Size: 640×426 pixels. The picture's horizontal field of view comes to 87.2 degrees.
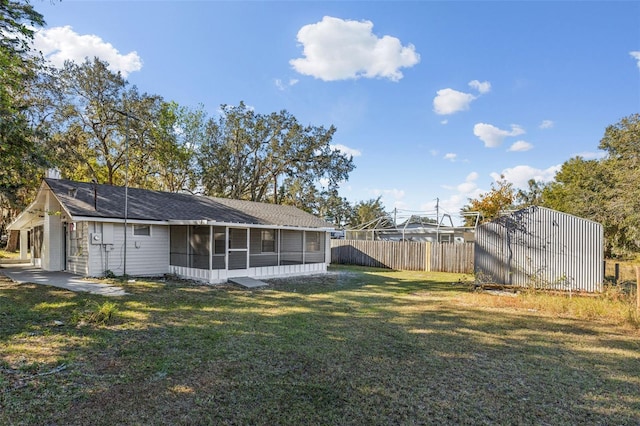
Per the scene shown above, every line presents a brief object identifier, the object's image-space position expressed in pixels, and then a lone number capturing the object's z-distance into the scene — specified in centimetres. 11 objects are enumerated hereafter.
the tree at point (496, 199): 3136
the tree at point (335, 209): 3758
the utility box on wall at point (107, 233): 1164
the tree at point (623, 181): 1404
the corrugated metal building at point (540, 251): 1032
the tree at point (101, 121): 2019
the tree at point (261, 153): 2741
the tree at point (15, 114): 802
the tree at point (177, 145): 2322
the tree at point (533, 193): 3916
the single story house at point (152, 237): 1180
